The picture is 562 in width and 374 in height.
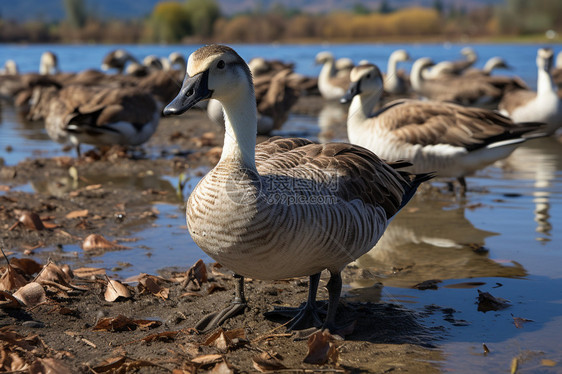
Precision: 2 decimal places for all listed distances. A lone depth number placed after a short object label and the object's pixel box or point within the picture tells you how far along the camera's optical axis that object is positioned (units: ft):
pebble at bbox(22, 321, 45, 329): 14.16
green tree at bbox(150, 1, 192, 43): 224.94
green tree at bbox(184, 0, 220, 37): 220.43
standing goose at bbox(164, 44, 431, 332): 12.61
